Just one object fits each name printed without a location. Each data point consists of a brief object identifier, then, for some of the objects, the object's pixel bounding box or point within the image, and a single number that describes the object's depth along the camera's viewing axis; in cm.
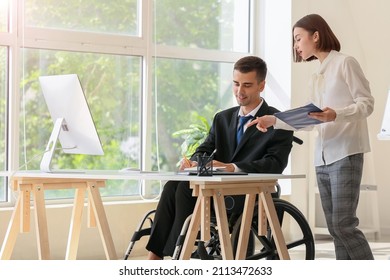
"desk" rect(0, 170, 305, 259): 623
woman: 670
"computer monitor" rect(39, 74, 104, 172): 705
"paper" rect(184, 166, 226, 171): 683
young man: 715
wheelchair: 694
